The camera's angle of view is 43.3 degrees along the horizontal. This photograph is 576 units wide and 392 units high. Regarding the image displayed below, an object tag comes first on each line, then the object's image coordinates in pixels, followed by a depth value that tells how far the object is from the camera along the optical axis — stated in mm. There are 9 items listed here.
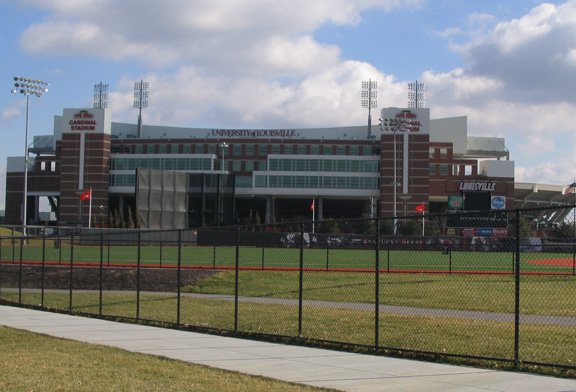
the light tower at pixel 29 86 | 75250
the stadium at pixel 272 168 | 113062
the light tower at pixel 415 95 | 130625
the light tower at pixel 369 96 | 127500
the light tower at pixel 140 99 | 131750
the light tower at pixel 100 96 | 134875
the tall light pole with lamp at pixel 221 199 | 103750
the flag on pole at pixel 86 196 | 87500
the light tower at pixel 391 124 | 99262
